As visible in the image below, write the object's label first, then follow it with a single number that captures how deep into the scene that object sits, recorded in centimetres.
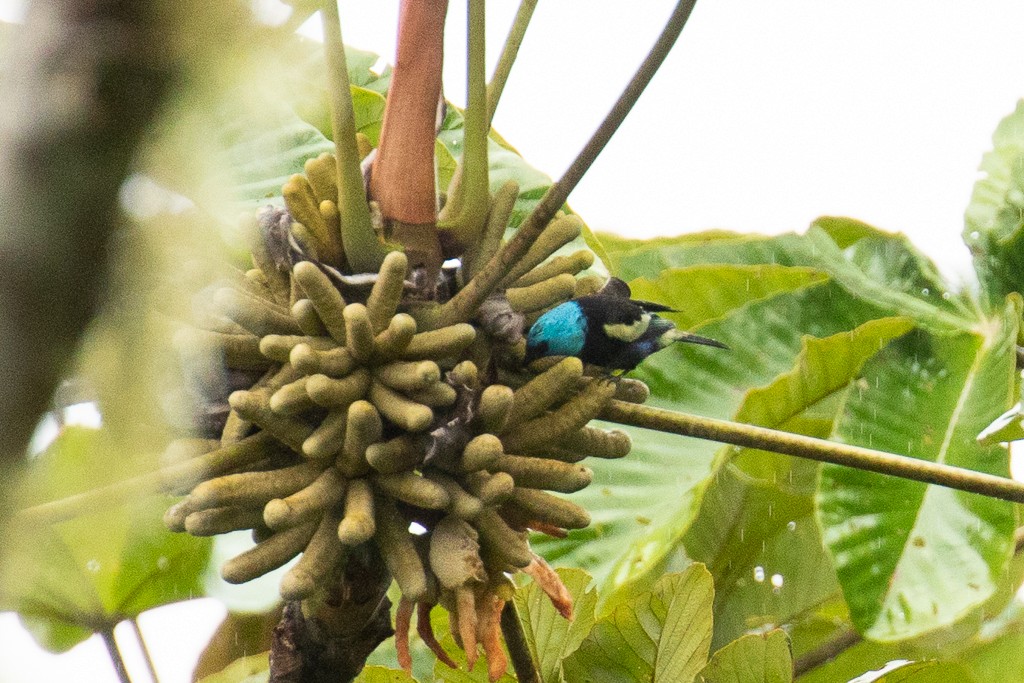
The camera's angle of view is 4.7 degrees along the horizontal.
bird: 753
